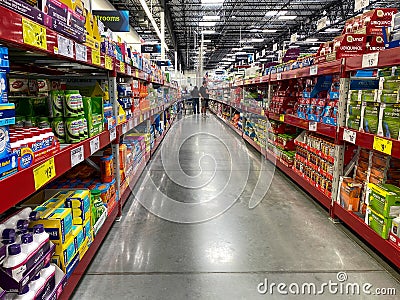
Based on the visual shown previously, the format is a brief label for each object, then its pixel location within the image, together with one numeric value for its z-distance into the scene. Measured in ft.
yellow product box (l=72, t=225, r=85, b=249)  5.76
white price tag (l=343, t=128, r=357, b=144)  8.35
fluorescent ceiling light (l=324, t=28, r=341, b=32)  61.63
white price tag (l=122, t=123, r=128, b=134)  9.81
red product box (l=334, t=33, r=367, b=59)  9.22
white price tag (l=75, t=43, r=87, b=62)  5.58
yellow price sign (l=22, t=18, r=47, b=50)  3.64
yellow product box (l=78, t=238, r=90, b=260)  6.03
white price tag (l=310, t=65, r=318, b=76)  10.59
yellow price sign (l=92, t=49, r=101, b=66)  6.58
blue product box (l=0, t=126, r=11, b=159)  3.37
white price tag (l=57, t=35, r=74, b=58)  4.74
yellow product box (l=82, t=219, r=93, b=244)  6.30
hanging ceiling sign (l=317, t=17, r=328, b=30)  39.05
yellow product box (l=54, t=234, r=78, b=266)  5.10
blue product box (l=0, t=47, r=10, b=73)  3.47
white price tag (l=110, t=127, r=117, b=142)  8.31
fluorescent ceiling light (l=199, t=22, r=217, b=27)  58.94
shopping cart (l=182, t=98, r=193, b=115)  62.28
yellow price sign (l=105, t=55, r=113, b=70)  7.73
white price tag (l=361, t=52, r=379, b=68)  7.23
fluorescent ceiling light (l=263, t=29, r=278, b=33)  66.74
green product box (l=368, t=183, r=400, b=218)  6.83
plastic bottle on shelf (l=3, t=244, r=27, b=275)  3.80
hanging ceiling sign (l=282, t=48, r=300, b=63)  18.00
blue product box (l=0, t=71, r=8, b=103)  3.37
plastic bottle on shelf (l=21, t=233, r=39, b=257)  4.07
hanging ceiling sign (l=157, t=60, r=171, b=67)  34.83
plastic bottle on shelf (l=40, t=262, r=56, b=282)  4.43
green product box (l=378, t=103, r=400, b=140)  6.76
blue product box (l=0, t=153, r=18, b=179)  3.35
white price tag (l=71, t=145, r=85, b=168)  5.35
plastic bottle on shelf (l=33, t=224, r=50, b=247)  4.43
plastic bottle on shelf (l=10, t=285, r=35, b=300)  3.84
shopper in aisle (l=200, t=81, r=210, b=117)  56.76
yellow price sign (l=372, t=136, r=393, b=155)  6.75
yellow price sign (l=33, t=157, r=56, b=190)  3.97
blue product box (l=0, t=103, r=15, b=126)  3.39
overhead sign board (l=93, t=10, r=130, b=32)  16.17
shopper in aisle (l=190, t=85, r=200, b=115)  55.57
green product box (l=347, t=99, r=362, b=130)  8.42
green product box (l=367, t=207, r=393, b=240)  6.86
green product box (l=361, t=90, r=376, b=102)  7.67
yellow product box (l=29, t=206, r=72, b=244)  5.03
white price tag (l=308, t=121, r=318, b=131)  10.93
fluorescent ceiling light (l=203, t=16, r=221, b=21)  59.44
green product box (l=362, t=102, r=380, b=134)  7.61
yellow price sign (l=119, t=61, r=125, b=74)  9.26
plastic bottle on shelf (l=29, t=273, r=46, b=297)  4.08
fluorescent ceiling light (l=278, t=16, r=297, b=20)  56.53
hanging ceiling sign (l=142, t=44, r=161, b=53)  32.01
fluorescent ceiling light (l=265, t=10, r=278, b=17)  54.72
